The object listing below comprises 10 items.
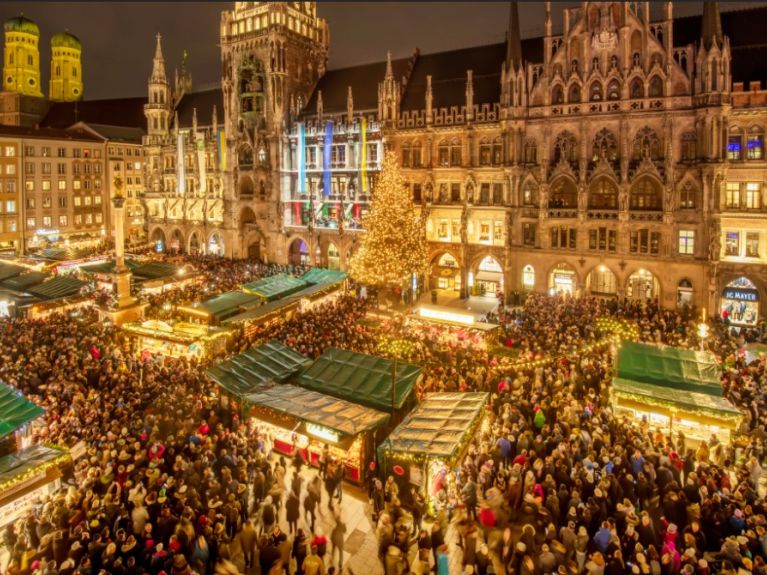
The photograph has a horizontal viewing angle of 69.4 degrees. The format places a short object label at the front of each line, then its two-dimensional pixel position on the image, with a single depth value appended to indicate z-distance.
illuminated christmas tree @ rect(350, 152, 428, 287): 36.56
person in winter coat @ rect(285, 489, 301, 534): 14.11
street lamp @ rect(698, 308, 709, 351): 24.19
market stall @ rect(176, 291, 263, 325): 30.62
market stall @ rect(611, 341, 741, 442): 17.75
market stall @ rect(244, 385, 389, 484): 16.39
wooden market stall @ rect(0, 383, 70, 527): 13.99
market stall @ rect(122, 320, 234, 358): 26.66
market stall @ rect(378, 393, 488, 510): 14.99
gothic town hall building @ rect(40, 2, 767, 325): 35.34
